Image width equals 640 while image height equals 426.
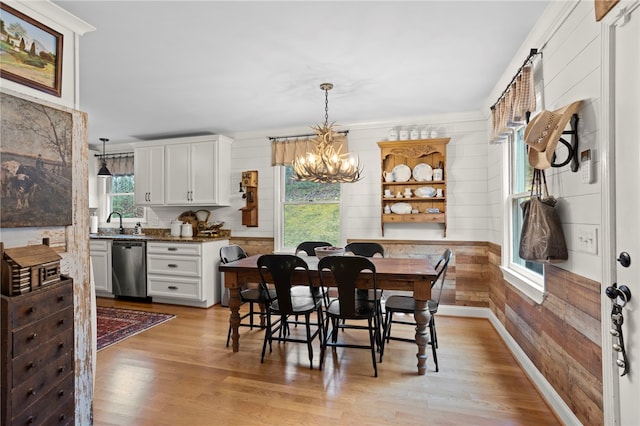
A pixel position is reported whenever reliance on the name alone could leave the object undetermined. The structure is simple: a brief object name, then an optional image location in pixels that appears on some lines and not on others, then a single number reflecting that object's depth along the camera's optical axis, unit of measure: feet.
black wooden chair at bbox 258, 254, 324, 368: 8.84
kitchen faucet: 18.09
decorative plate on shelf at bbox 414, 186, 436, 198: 13.30
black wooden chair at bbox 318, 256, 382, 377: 8.25
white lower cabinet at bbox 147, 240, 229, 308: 14.39
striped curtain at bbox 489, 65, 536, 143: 7.76
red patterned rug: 11.12
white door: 4.40
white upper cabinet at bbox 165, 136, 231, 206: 15.56
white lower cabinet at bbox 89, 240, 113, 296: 15.69
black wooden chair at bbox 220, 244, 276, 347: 10.17
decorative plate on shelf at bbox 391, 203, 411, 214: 13.55
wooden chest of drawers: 4.66
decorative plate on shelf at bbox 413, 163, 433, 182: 13.46
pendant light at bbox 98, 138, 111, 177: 16.82
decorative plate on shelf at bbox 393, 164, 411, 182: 13.66
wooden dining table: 8.56
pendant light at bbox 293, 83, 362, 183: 9.73
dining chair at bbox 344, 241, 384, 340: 12.23
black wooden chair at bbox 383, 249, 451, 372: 8.96
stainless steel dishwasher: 15.19
